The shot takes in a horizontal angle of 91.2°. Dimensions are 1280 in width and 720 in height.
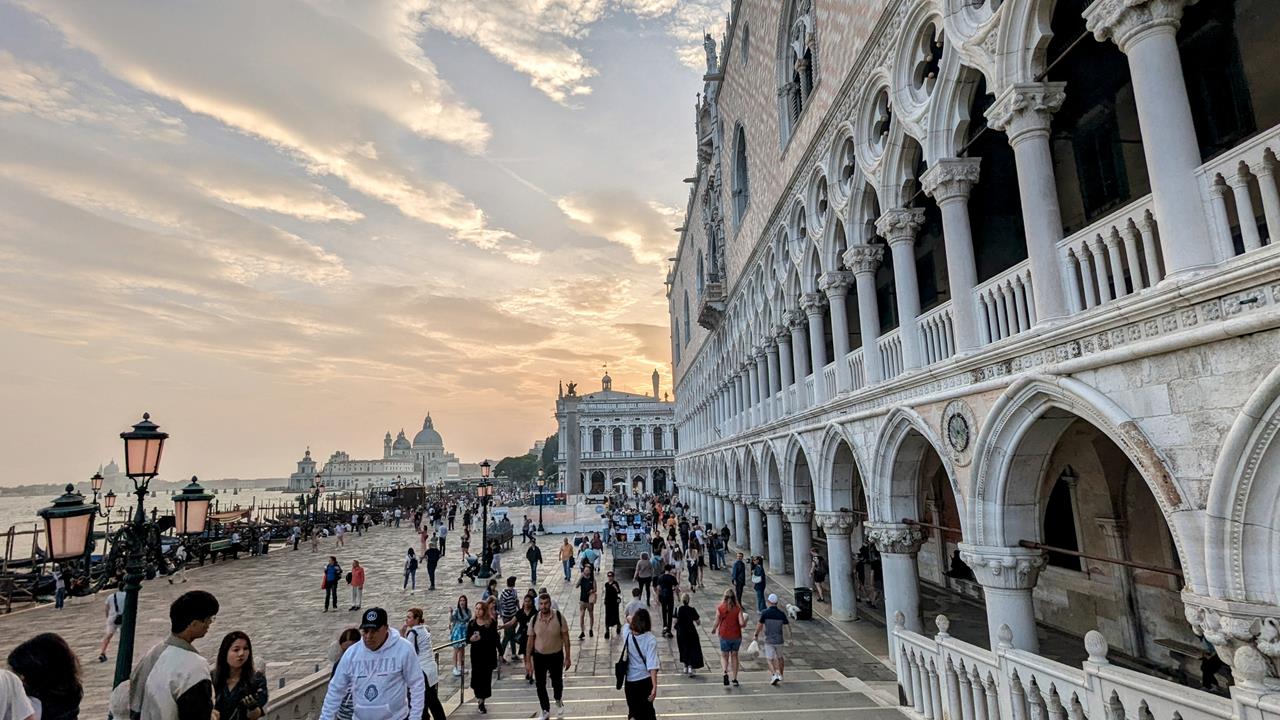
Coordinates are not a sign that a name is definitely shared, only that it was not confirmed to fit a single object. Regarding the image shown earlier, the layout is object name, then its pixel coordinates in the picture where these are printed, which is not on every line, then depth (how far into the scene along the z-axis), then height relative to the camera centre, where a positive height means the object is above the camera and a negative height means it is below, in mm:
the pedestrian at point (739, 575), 14492 -2530
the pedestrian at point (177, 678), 3566 -1099
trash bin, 13547 -3057
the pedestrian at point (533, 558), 18691 -2574
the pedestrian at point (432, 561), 18969 -2572
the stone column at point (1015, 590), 7027 -1515
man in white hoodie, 4211 -1352
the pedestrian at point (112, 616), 12031 -2492
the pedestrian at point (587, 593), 12180 -2386
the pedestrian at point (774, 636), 8867 -2444
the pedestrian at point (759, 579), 12531 -2349
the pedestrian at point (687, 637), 8979 -2452
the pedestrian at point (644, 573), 14008 -2325
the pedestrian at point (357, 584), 16250 -2723
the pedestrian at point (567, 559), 19266 -2689
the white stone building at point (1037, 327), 4406 +1258
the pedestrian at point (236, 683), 4164 -1342
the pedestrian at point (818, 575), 15414 -2773
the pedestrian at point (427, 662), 6680 -2049
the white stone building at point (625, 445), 78812 +2924
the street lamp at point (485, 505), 19047 -1056
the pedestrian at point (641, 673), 6246 -2024
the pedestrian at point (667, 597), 12266 -2523
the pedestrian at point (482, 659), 7906 -2329
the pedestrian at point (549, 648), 7340 -2087
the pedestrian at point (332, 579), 16297 -2562
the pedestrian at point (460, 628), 9734 -2413
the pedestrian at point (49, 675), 3367 -998
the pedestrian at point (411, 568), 18734 -2733
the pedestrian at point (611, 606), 12062 -2613
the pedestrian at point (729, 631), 8805 -2313
